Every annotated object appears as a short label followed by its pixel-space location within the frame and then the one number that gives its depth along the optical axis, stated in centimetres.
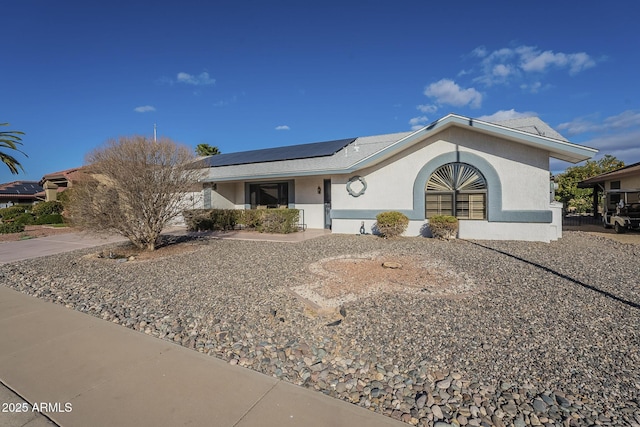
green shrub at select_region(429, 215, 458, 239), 1180
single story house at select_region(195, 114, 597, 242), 1125
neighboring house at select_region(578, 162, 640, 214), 1752
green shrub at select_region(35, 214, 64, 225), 2143
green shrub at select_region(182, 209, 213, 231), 1076
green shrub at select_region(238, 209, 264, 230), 1565
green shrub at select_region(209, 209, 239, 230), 1641
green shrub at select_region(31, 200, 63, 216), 2245
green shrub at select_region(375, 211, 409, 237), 1248
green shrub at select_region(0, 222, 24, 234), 1702
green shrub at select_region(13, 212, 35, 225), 2088
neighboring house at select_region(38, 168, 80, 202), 2667
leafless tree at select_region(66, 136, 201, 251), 907
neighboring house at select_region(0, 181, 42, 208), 3572
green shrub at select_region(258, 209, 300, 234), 1473
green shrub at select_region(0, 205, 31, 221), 2184
